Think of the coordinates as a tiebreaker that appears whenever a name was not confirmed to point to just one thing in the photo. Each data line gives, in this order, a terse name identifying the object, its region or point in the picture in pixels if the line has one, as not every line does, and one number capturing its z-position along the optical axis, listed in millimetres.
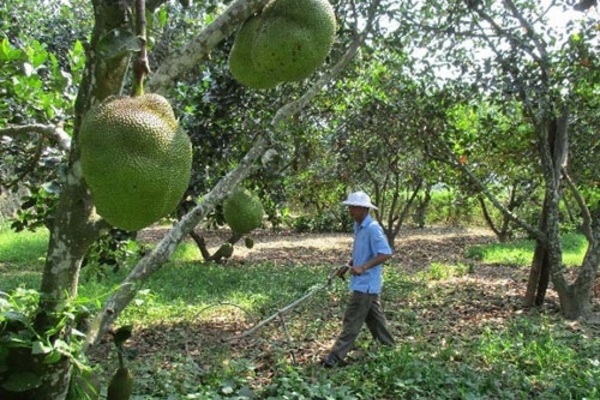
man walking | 4301
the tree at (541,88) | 4492
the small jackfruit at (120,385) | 2033
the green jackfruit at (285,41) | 1714
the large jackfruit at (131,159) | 1231
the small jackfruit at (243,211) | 4270
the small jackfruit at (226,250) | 7757
